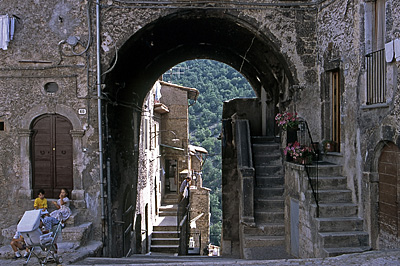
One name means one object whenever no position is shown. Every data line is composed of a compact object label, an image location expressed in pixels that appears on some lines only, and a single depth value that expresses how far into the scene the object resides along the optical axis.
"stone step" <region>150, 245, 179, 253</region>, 16.83
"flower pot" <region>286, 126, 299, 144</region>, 9.31
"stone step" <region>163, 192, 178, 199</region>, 25.30
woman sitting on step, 8.52
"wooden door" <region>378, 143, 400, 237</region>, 6.59
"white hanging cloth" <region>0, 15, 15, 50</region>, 8.83
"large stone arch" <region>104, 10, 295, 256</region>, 9.66
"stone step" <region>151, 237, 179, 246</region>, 17.45
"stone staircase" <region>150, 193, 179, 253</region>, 17.03
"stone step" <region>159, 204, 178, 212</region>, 21.94
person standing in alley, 18.72
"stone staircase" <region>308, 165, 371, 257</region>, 6.99
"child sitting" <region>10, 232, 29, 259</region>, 7.61
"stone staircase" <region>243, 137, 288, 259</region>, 9.17
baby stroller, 6.21
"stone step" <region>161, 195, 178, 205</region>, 24.09
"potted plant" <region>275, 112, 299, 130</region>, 8.94
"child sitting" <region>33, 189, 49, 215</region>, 8.66
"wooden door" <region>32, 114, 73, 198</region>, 9.31
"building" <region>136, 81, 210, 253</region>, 20.80
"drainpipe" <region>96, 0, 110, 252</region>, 9.08
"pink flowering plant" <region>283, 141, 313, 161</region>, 8.28
